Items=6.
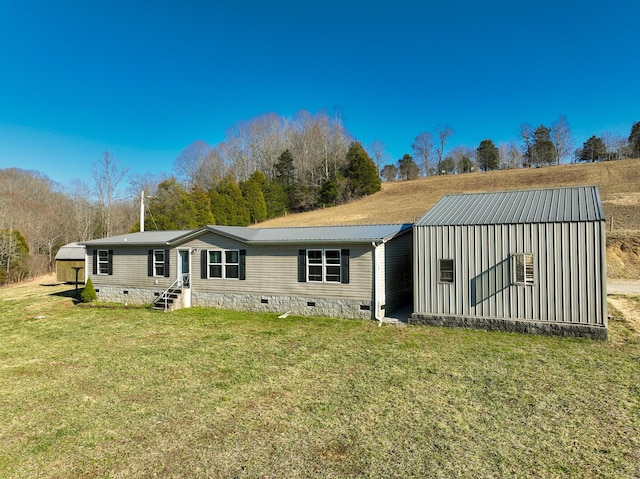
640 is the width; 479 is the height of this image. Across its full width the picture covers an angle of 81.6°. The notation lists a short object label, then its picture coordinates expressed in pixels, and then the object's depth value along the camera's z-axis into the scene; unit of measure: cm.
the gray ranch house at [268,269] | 1233
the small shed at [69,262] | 2402
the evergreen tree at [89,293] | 1680
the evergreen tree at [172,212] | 3297
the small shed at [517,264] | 914
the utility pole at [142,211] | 2077
